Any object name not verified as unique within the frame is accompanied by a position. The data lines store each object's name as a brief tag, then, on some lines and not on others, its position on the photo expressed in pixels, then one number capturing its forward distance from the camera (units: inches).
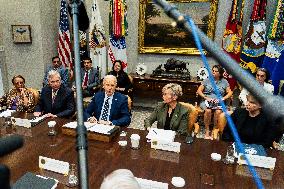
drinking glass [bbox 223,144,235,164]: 81.4
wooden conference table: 71.6
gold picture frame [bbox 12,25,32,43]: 240.1
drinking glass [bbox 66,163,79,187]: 68.1
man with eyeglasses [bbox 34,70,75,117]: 146.1
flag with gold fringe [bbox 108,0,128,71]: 228.7
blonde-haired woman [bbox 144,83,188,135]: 120.5
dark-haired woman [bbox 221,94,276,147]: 104.5
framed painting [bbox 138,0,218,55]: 225.1
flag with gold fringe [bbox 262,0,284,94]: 195.6
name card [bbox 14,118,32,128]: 108.9
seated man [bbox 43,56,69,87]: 233.0
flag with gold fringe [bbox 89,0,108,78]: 239.0
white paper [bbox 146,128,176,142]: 93.7
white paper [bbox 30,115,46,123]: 113.8
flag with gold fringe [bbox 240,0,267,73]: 202.8
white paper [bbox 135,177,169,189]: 65.3
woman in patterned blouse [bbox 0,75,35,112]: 143.5
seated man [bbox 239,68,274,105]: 174.4
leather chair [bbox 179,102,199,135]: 124.9
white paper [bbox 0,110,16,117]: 119.6
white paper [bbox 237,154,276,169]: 77.6
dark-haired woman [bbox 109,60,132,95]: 225.6
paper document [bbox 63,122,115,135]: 96.4
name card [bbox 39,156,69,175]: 73.4
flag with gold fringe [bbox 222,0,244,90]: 209.5
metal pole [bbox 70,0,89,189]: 20.6
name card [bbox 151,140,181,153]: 87.3
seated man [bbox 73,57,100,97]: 226.5
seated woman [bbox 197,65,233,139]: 192.4
